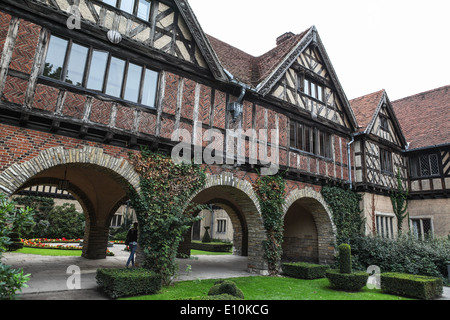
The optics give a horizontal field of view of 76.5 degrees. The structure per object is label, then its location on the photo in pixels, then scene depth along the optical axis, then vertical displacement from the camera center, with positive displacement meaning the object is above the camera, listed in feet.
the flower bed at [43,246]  56.54 -5.63
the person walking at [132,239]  34.01 -2.04
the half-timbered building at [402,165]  53.11 +14.17
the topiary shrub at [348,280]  30.76 -4.93
